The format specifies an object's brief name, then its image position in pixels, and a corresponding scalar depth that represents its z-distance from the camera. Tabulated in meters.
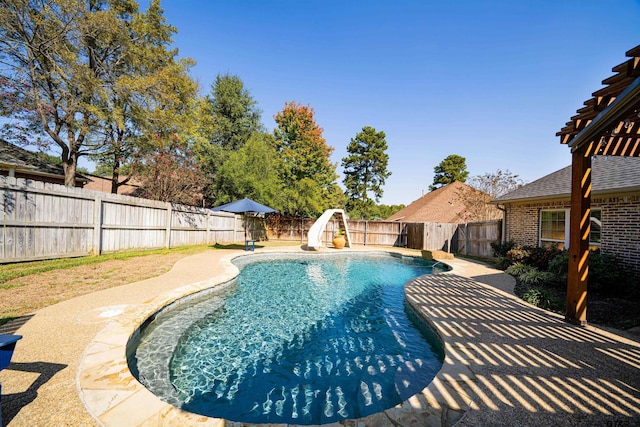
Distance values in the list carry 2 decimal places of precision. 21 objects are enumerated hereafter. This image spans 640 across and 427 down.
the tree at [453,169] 36.53
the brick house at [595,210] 7.00
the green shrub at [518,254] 9.27
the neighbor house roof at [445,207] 20.92
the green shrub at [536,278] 7.20
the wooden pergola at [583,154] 3.68
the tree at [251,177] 18.56
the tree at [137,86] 11.24
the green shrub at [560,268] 6.90
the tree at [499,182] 18.77
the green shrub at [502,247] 10.73
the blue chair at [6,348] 1.54
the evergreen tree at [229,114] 24.34
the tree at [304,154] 23.75
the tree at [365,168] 32.22
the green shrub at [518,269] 8.37
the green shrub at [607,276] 6.15
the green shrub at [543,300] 5.37
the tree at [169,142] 12.20
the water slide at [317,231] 14.60
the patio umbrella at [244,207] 12.16
